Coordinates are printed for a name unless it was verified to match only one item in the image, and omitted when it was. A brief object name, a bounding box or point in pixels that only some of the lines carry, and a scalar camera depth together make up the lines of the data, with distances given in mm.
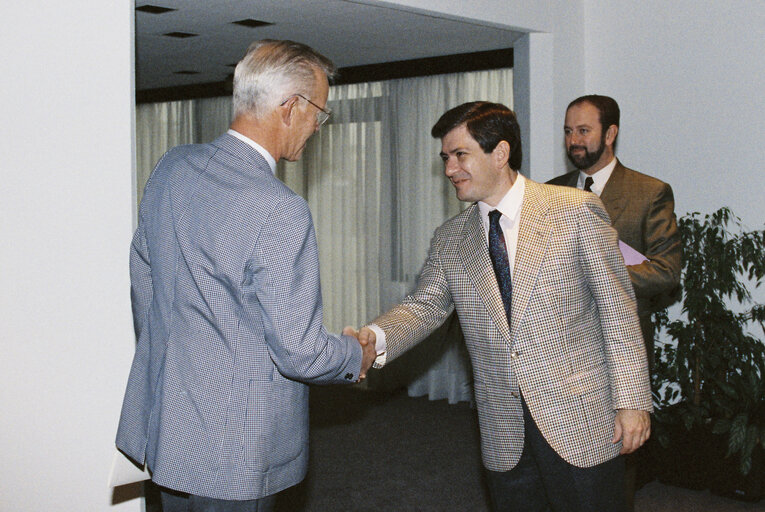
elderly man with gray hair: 1964
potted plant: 4508
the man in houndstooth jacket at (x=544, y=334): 2482
